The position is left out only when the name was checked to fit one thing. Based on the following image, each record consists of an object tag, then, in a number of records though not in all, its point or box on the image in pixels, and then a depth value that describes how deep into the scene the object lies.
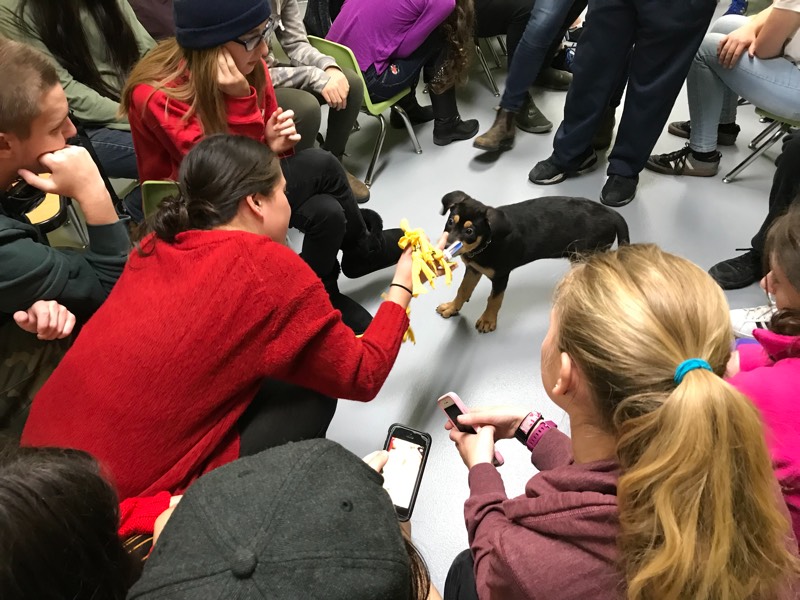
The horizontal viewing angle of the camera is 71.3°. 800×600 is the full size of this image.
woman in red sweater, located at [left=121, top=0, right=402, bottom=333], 1.56
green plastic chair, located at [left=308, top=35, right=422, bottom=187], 2.57
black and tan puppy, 1.81
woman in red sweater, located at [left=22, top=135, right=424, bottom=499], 1.03
